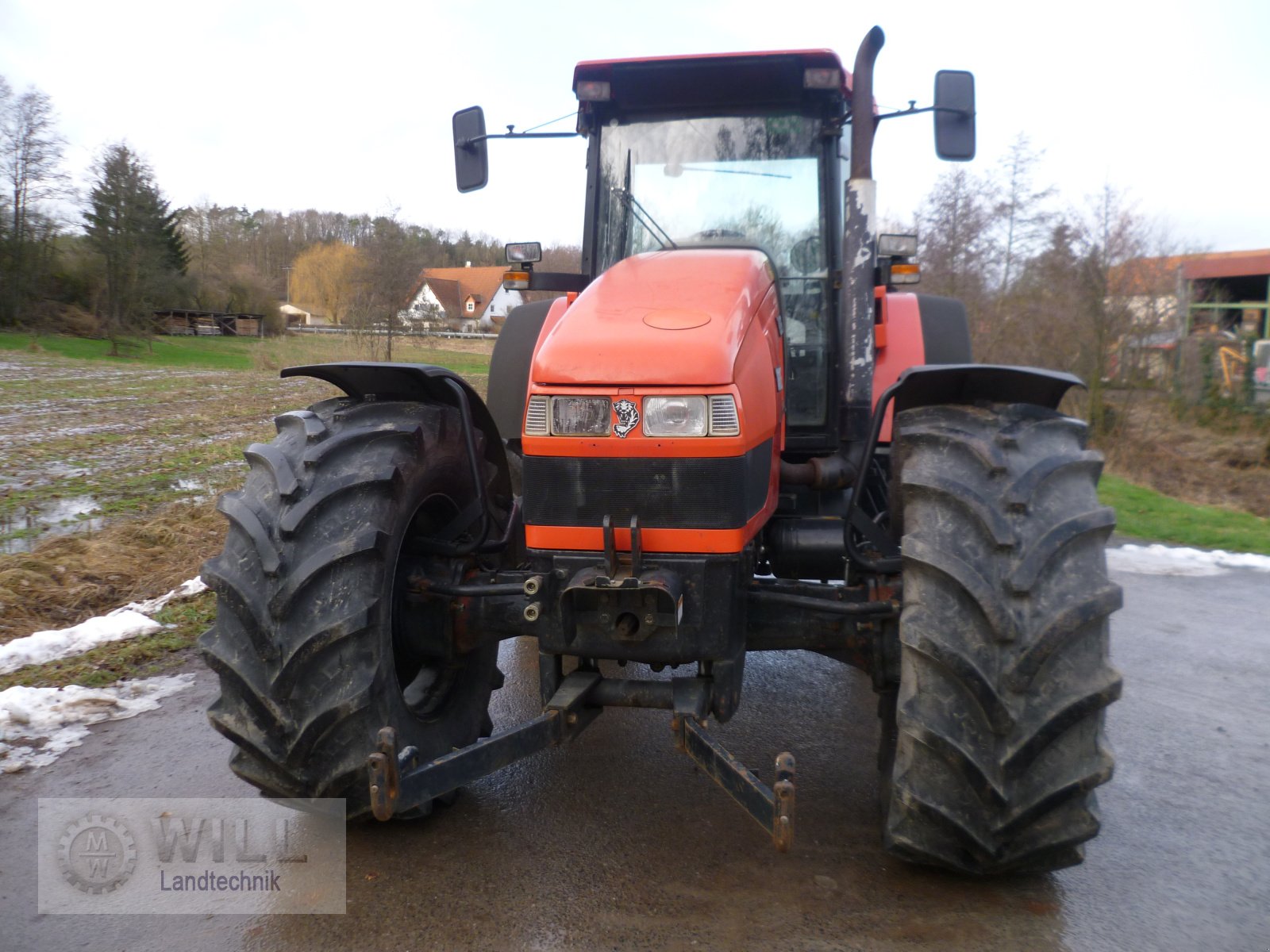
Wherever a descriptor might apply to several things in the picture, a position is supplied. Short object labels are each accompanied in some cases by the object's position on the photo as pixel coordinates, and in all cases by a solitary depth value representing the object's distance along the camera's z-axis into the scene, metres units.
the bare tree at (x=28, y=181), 39.75
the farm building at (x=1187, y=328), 14.91
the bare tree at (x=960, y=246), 17.31
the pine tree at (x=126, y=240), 39.25
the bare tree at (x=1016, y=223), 17.41
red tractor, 2.66
